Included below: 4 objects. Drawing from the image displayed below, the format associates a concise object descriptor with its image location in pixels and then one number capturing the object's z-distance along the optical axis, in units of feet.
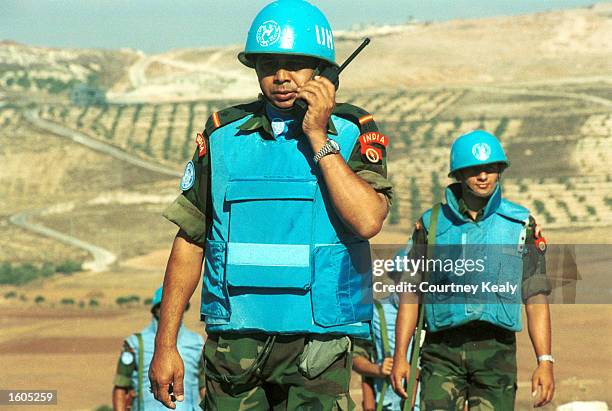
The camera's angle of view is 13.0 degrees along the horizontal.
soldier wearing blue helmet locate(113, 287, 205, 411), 58.37
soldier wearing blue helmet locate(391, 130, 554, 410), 50.20
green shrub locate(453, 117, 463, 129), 380.06
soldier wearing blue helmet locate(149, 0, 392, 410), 30.64
